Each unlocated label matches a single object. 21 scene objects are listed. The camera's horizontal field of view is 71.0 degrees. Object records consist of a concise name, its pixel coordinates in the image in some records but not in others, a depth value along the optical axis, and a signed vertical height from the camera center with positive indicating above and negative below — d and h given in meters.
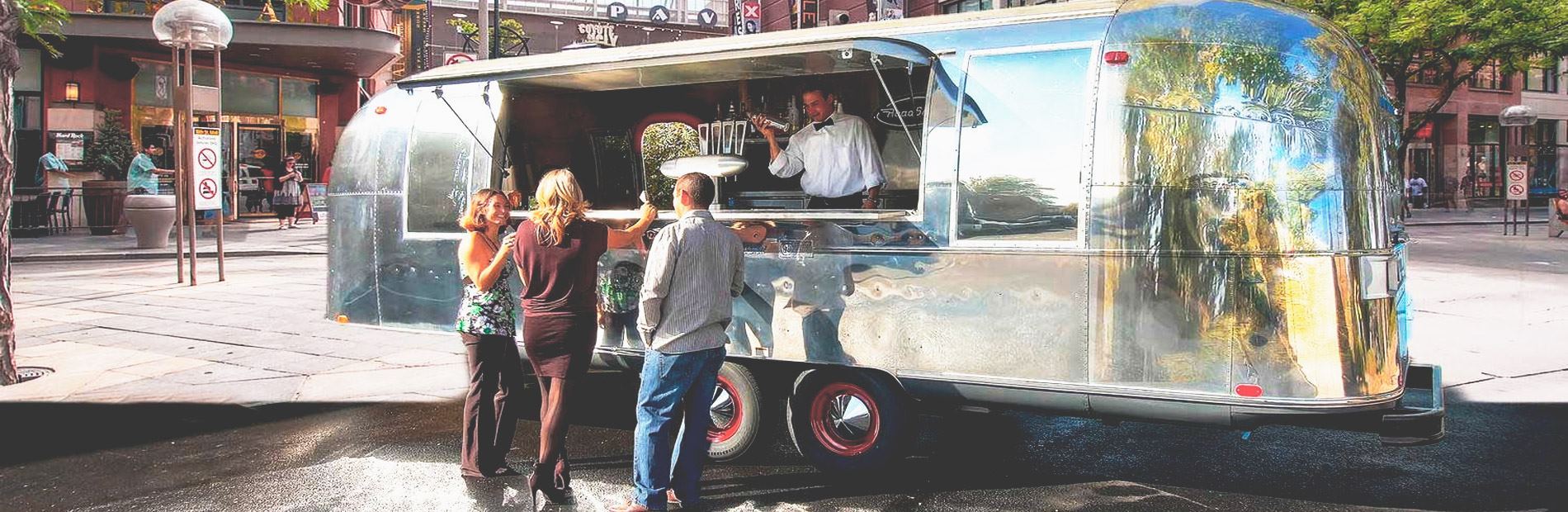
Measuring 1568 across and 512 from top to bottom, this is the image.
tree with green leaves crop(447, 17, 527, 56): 33.08 +6.89
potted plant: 20.91 +1.00
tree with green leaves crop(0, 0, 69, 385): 7.53 +0.50
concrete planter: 17.56 +0.06
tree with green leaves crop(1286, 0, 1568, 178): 20.34 +3.56
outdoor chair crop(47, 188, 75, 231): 21.09 +0.13
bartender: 6.64 +0.38
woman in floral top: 5.35 -0.56
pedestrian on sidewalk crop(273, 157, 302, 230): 23.69 +0.55
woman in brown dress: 4.89 -0.33
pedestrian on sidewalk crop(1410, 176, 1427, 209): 37.74 +0.99
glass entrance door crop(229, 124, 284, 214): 26.33 +1.42
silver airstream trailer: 4.58 -0.12
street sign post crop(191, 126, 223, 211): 14.36 +0.69
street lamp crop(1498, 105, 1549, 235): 23.36 +0.69
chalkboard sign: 25.53 +0.64
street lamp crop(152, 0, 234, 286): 13.07 +2.27
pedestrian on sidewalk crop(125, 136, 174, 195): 18.59 +0.76
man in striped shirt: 4.64 -0.44
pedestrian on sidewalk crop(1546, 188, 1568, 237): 21.75 -0.02
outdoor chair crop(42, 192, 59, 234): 20.80 +0.31
